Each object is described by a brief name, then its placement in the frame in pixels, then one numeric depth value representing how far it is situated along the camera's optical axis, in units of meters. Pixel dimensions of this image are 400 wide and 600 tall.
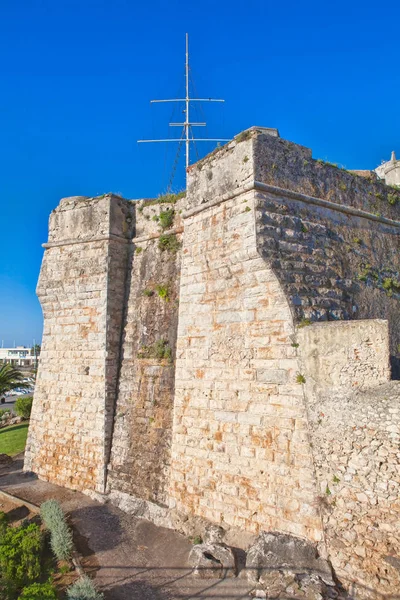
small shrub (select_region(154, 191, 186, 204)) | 9.73
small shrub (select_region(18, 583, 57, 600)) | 5.34
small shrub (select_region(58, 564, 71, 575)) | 6.60
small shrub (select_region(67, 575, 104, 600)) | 5.57
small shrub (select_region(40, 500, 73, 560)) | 6.89
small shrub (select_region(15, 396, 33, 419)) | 19.12
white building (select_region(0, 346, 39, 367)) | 84.56
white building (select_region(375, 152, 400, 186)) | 11.51
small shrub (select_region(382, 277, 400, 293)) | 8.18
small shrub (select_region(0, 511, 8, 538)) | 7.30
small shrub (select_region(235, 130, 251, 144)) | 7.47
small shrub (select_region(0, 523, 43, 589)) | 6.27
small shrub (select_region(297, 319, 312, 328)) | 6.46
